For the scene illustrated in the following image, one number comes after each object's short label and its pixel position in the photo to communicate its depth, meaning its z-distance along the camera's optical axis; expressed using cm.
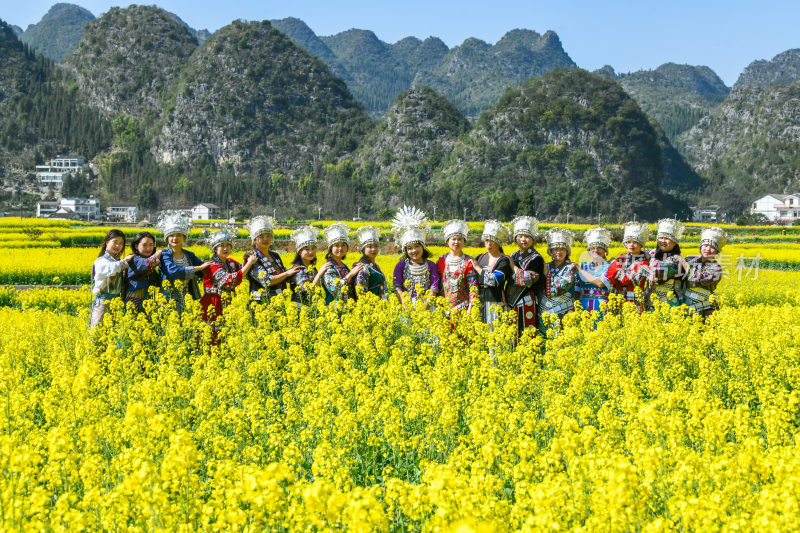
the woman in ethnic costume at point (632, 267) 739
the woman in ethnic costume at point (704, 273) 730
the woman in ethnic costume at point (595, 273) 750
